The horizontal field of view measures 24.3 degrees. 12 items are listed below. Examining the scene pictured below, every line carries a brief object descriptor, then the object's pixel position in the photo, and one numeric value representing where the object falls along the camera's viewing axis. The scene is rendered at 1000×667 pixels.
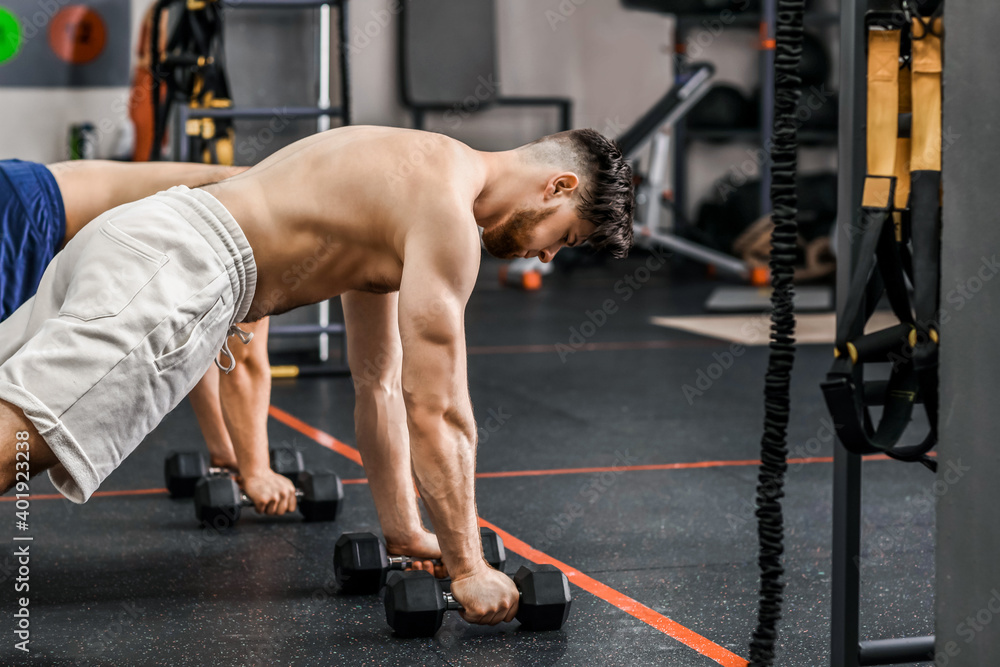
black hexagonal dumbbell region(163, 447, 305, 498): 4.75
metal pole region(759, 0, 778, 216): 12.31
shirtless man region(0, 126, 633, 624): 3.56
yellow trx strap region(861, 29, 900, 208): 3.31
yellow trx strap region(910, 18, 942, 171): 3.28
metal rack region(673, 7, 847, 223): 12.38
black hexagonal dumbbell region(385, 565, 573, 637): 3.81
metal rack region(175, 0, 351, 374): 6.09
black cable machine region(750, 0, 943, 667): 3.24
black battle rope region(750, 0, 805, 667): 3.22
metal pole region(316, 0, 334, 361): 6.76
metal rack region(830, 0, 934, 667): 3.33
